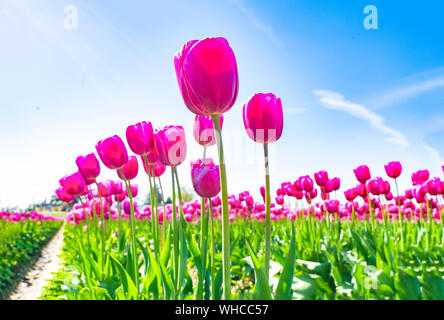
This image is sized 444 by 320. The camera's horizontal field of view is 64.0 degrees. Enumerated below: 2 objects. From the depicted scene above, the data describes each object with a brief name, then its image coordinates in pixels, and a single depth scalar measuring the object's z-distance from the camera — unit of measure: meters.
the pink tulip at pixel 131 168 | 1.71
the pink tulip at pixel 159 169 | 1.63
